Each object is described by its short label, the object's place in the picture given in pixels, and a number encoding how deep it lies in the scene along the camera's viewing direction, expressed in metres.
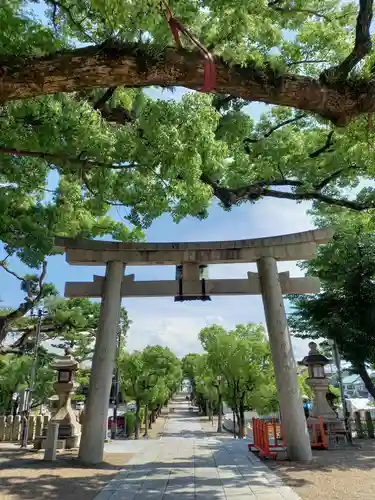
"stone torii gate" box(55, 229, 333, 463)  10.70
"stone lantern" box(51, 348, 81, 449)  12.83
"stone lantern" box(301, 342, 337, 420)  14.70
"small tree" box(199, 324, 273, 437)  22.81
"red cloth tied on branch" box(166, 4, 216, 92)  3.93
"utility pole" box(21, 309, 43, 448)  14.17
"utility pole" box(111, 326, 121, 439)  20.11
